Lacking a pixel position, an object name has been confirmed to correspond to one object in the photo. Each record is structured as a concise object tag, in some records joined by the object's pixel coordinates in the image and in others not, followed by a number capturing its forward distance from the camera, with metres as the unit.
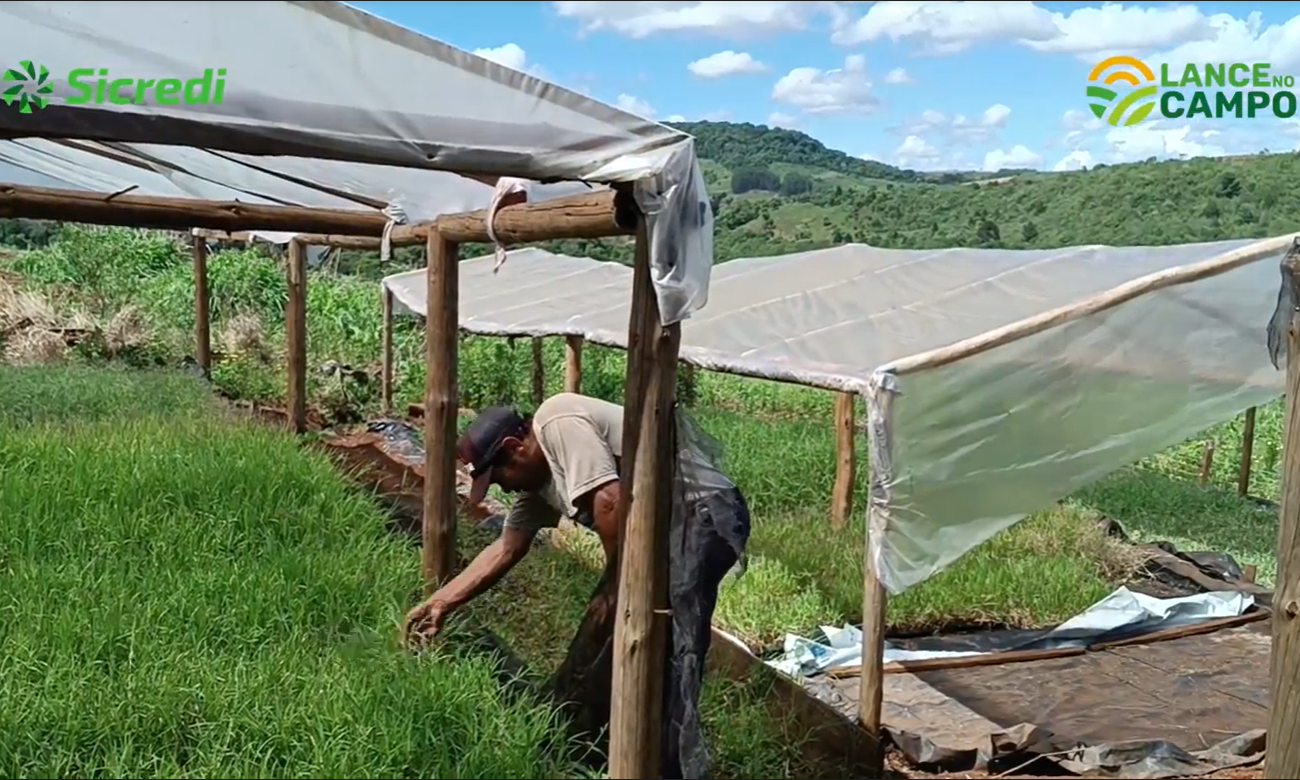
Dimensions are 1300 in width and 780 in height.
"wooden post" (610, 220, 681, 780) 2.71
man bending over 3.13
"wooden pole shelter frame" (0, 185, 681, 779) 2.72
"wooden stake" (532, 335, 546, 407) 11.78
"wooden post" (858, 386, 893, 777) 4.39
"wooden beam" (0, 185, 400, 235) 4.33
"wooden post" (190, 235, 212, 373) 10.45
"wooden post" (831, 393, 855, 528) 7.30
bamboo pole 4.49
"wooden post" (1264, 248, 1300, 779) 2.73
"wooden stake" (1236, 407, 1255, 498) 9.06
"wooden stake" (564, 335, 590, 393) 9.74
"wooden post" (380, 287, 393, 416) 10.66
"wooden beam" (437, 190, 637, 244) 2.76
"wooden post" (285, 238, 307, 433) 7.72
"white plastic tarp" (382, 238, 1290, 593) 4.50
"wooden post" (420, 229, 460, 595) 4.29
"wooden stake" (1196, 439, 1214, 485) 10.41
